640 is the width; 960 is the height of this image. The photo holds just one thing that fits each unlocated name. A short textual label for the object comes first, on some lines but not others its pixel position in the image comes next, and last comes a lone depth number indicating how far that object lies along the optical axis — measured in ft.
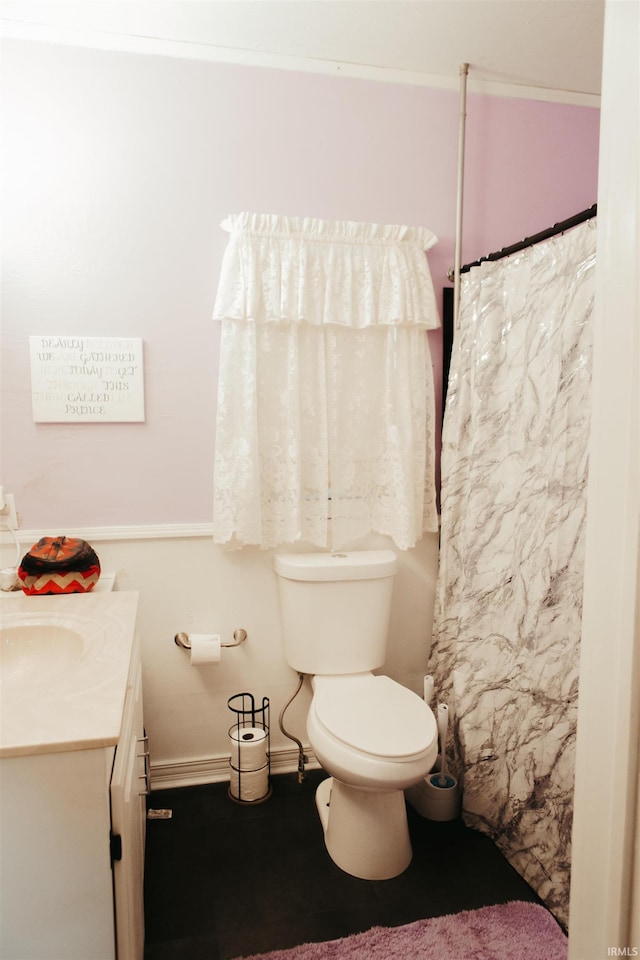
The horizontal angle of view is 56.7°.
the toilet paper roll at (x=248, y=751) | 6.63
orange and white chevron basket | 5.50
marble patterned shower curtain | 5.12
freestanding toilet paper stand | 6.64
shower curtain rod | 4.78
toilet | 5.18
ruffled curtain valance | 6.48
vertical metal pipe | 6.94
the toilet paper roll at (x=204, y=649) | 6.60
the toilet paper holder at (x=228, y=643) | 6.77
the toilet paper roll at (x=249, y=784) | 6.64
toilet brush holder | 6.43
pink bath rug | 4.77
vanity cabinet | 2.92
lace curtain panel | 6.57
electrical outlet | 6.21
